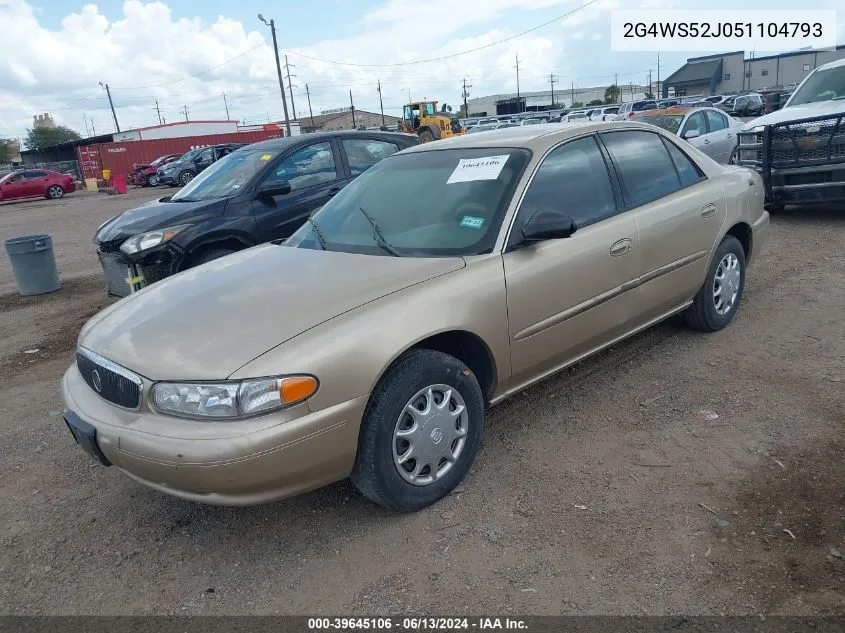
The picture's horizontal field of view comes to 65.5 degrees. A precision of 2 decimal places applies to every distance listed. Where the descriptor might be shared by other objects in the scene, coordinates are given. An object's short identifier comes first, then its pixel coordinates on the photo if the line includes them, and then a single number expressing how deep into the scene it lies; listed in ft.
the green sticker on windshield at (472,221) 11.24
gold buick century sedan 8.45
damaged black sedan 19.26
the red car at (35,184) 92.22
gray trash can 26.78
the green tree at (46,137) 313.94
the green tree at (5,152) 260.21
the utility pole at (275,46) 136.87
